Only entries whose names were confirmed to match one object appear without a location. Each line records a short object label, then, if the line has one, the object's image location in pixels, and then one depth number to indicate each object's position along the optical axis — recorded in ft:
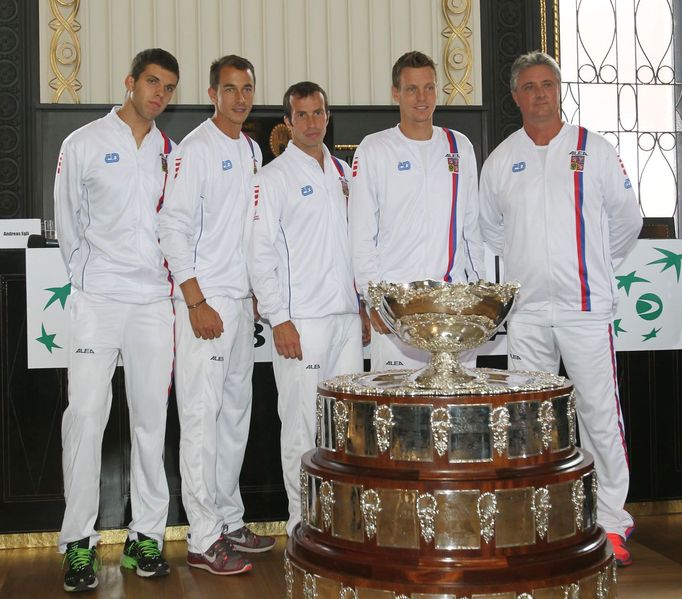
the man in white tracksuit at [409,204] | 10.13
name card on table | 16.24
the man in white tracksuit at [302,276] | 10.25
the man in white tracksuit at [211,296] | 10.30
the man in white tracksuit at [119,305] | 10.14
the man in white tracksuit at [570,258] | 10.27
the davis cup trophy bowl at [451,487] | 5.93
